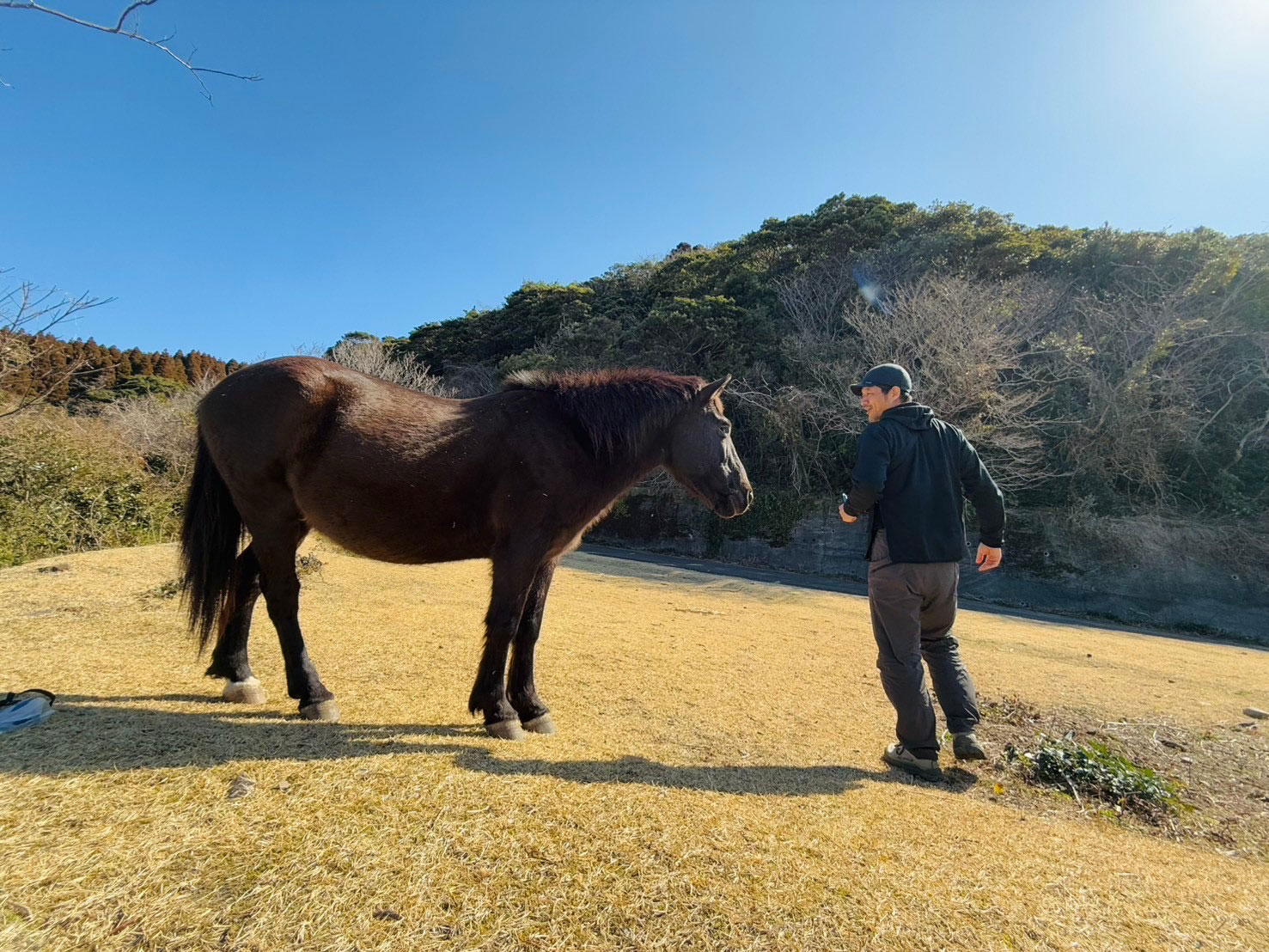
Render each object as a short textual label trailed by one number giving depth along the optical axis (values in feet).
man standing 9.90
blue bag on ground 7.73
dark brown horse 9.91
